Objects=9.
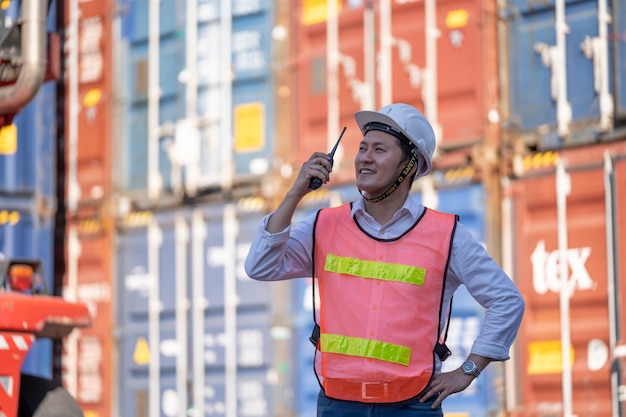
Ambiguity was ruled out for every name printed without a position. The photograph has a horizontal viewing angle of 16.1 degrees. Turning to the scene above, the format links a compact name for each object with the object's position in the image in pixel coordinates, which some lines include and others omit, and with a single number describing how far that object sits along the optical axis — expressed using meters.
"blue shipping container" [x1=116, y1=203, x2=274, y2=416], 17.73
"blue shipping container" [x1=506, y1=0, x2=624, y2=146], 14.09
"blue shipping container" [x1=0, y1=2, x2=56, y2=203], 20.29
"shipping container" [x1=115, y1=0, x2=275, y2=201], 18.15
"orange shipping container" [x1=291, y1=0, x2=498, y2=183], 15.39
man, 6.59
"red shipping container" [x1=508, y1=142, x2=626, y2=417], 13.69
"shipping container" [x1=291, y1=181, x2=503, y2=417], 14.79
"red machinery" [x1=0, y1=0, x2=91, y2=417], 9.60
